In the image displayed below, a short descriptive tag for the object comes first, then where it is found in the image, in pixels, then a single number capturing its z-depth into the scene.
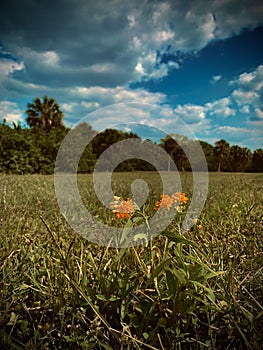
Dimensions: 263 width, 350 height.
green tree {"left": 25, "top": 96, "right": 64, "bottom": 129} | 27.06
